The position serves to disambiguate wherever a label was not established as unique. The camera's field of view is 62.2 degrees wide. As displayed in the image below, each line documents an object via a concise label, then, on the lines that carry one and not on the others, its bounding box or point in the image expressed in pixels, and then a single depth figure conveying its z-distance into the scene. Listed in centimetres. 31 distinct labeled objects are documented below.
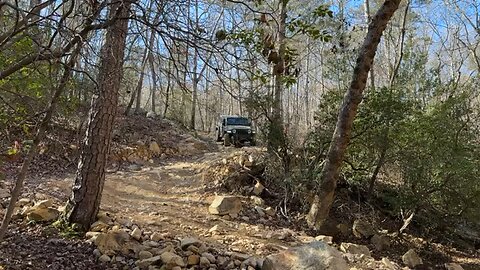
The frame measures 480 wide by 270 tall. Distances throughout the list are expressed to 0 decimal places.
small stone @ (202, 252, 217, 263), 459
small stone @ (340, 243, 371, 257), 634
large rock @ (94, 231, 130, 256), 458
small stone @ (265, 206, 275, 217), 779
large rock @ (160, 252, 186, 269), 434
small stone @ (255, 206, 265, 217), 760
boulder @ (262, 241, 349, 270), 402
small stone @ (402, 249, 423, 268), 759
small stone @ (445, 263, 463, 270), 797
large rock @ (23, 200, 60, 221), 518
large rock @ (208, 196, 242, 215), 717
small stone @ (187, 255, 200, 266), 449
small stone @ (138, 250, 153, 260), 452
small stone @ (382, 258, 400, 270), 551
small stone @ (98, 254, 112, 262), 443
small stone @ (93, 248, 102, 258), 450
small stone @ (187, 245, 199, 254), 469
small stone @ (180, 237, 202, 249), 478
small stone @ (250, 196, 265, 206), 803
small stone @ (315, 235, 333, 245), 652
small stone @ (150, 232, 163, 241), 503
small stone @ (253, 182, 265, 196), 859
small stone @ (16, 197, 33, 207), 566
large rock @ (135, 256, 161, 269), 434
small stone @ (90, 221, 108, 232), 503
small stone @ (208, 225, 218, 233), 597
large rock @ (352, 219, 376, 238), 818
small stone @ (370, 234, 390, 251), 804
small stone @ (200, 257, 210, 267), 451
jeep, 1589
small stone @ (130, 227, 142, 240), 493
